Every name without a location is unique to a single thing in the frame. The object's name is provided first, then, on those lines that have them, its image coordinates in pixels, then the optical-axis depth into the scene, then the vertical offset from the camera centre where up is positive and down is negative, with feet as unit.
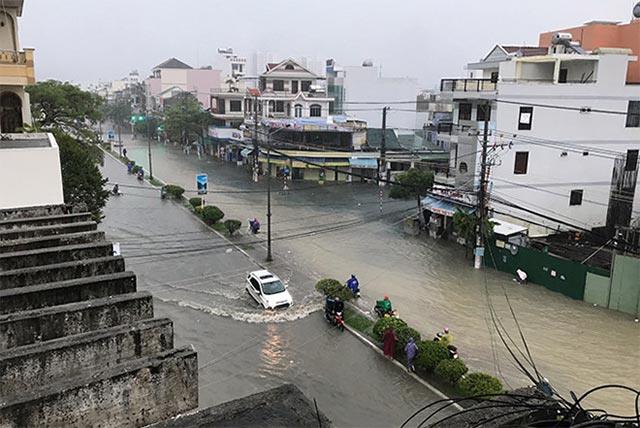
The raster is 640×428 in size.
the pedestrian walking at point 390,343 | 44.62 -18.67
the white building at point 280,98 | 151.74 +4.01
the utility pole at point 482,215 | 63.85 -12.32
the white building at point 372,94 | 172.55 +6.40
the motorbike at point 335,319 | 51.16 -19.36
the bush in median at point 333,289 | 56.54 -18.38
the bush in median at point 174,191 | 108.58 -16.09
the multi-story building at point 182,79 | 262.67 +14.97
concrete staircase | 15.55 -7.82
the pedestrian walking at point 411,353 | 42.45 -18.48
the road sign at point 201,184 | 108.27 -14.61
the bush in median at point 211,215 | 87.20 -16.62
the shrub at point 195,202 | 97.14 -16.29
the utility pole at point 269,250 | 69.87 -17.78
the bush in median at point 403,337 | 44.78 -18.24
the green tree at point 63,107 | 89.35 +0.11
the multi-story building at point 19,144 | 36.78 -2.92
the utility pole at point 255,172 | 131.64 -14.74
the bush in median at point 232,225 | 81.82 -17.06
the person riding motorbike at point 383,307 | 51.84 -18.49
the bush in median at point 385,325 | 46.16 -17.90
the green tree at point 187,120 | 181.16 -3.29
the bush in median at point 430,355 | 41.75 -18.41
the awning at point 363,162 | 128.06 -11.57
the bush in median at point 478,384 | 37.14 -18.40
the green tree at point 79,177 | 66.54 -8.42
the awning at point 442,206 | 77.00 -13.48
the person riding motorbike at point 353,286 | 58.34 -18.38
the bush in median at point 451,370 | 39.75 -18.63
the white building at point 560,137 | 76.07 -2.93
